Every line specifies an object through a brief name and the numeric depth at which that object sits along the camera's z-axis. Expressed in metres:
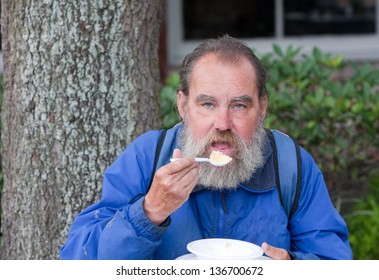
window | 13.39
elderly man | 4.38
